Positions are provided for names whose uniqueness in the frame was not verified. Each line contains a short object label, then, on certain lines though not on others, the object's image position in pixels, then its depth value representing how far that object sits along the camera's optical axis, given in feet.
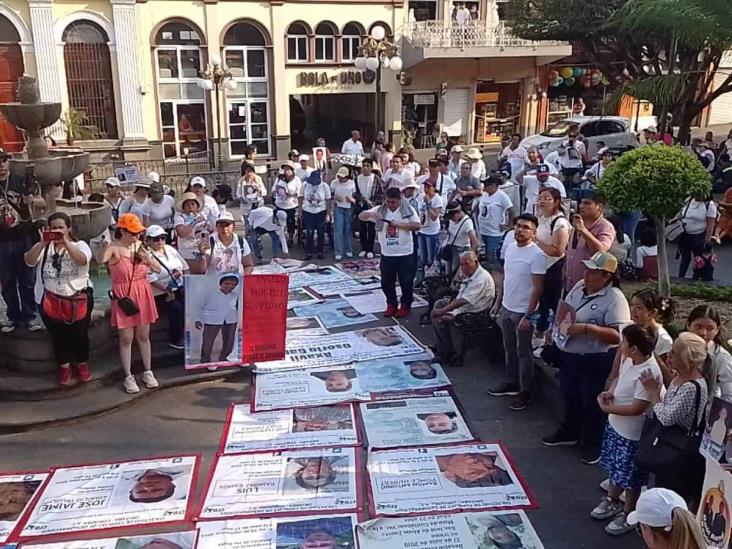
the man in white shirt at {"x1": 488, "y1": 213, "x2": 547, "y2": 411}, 20.95
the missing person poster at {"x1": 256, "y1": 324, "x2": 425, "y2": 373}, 25.70
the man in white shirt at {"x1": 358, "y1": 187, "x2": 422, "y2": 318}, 29.09
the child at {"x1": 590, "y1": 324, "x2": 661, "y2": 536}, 14.97
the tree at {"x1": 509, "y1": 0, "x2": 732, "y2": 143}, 26.43
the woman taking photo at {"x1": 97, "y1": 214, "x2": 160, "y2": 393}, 21.68
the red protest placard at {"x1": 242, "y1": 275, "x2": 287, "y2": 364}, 24.72
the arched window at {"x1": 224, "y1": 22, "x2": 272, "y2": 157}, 79.77
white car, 64.32
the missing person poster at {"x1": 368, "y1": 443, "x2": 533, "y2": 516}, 17.01
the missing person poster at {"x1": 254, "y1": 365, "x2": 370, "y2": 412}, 22.75
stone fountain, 25.67
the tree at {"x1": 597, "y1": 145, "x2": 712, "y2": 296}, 21.67
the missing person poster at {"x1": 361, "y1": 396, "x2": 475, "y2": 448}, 20.21
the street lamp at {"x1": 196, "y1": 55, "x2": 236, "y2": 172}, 70.59
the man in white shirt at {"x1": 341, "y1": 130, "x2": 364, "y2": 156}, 55.26
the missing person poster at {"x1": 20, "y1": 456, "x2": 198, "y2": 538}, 16.71
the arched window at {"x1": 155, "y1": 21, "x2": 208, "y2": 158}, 76.54
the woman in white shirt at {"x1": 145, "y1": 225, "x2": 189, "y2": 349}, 24.03
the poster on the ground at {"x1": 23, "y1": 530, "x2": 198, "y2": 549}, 15.83
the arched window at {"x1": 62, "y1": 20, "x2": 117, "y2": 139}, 72.13
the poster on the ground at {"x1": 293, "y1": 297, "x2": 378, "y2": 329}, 29.94
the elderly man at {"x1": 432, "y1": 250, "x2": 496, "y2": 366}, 24.91
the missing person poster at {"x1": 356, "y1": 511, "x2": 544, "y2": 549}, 15.57
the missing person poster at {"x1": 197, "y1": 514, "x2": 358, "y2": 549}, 15.69
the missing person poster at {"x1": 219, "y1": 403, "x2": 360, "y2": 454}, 20.11
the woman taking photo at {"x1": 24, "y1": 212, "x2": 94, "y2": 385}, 21.06
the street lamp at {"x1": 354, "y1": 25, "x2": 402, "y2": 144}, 60.34
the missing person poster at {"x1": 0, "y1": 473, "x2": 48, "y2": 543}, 16.70
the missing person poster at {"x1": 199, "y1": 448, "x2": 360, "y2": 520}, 17.04
